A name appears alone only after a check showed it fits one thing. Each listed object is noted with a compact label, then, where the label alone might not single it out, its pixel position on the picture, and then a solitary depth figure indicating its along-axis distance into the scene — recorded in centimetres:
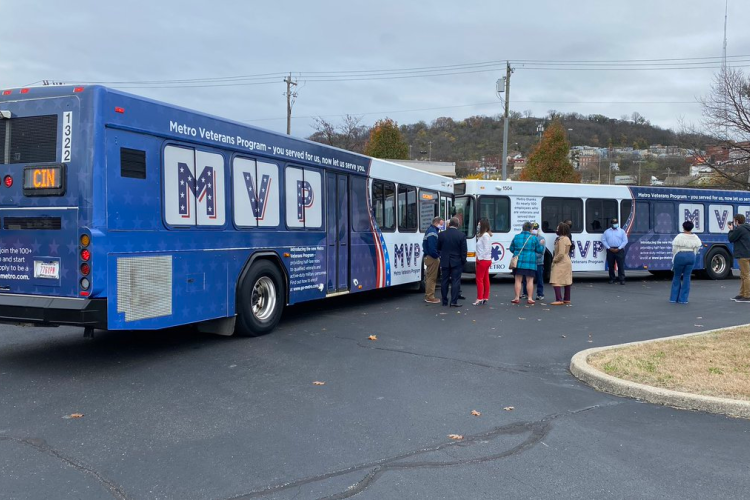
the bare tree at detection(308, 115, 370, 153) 5125
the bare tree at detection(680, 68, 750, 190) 3275
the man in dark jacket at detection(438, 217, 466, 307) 1240
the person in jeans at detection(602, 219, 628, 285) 1809
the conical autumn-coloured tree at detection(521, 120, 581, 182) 4191
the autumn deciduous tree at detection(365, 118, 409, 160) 4772
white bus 1805
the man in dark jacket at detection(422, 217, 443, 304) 1309
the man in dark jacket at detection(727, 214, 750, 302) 1345
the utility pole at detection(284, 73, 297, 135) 4228
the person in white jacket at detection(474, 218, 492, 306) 1263
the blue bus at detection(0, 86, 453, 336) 627
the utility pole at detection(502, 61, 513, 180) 3300
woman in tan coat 1277
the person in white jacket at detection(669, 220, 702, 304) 1288
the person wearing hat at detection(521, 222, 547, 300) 1361
